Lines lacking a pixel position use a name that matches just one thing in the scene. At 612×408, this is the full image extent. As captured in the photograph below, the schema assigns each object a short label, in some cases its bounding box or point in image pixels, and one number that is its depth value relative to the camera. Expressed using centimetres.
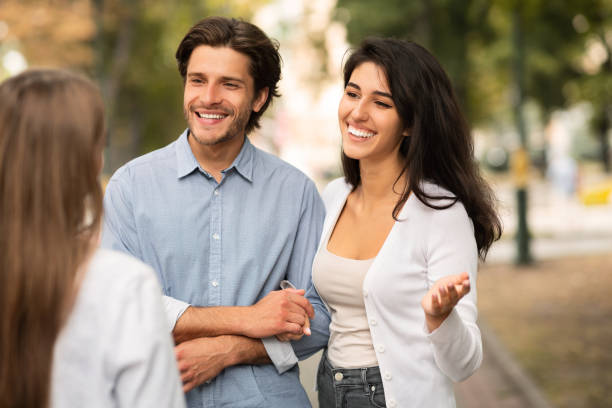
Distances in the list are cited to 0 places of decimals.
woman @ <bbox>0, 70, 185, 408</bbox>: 174
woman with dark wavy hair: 291
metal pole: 1355
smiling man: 281
